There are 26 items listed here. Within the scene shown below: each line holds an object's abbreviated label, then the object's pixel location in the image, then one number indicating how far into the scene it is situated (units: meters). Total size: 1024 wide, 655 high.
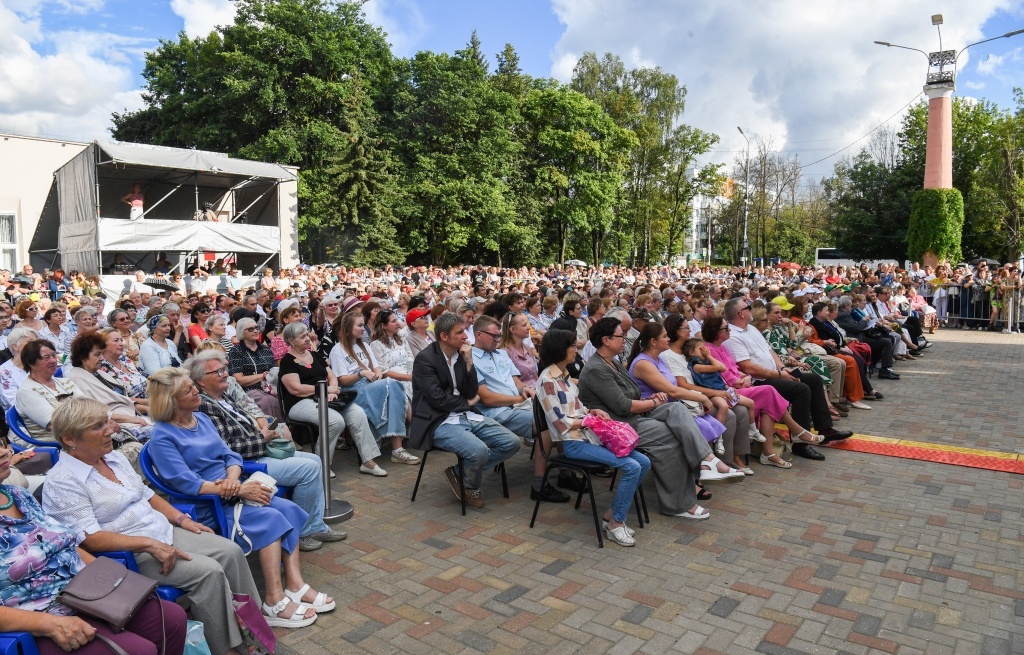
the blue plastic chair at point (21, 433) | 4.42
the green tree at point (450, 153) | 35.03
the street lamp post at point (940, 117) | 27.48
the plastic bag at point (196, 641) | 2.92
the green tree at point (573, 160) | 40.25
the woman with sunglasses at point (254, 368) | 6.27
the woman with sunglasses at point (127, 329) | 6.99
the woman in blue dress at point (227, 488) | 3.55
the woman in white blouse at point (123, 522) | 3.00
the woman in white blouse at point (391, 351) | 6.89
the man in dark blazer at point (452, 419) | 5.16
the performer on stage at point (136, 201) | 21.09
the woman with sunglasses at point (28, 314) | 7.82
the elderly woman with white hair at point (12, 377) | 5.19
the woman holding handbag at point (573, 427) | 4.61
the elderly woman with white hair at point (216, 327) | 6.61
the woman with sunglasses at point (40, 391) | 4.59
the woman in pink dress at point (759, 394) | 6.36
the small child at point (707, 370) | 6.07
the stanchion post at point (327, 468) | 5.00
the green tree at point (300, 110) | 31.03
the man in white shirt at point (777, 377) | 6.77
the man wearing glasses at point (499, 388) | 5.59
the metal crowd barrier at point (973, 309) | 17.81
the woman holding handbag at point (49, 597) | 2.46
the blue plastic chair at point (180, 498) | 3.57
